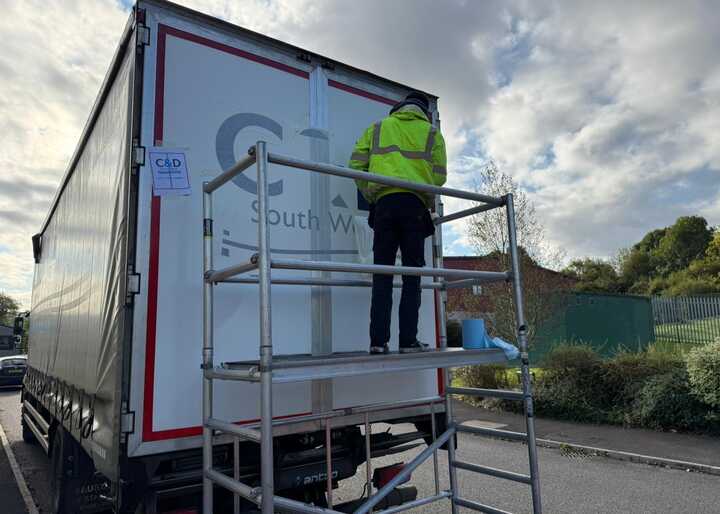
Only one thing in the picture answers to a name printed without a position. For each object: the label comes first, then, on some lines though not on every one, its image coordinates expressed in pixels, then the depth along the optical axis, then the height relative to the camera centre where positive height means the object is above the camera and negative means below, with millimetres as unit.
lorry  2607 +495
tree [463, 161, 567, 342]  11781 +923
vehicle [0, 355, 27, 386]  18375 -1187
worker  3180 +796
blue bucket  3332 -80
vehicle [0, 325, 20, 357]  38322 -157
